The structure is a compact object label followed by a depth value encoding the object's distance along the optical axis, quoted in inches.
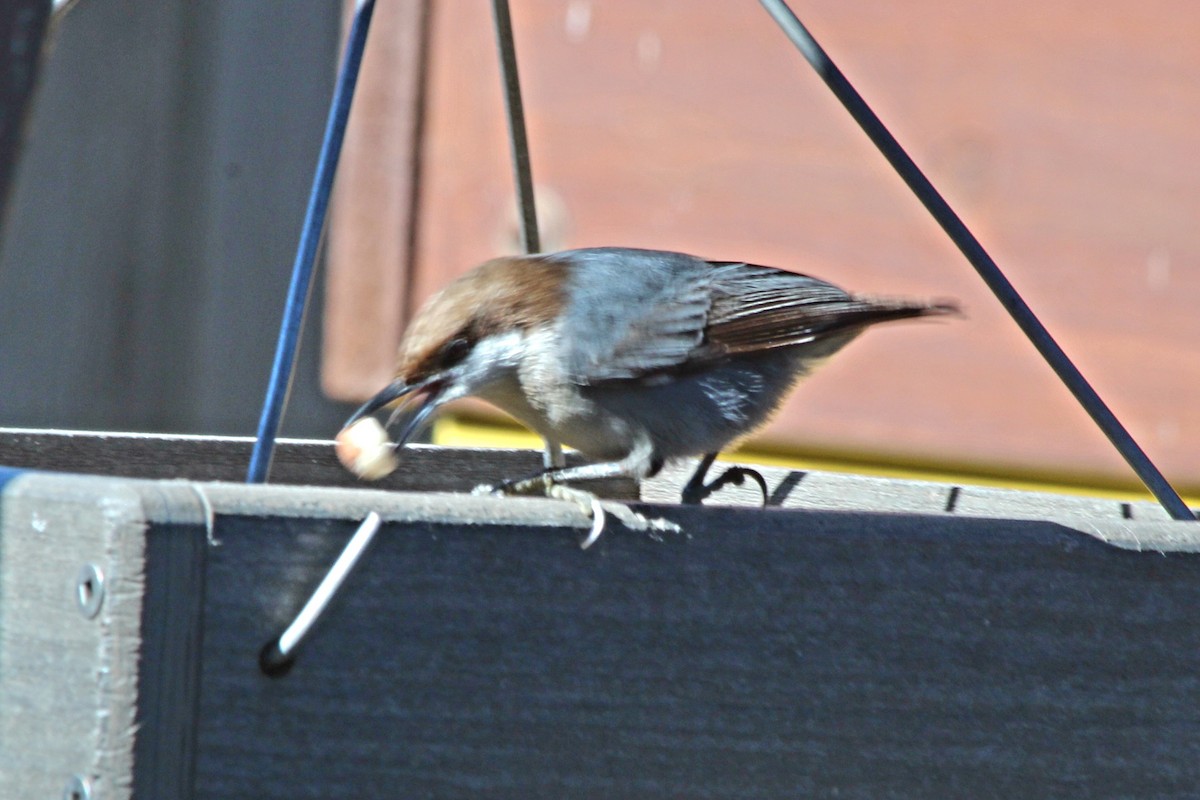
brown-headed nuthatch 135.5
